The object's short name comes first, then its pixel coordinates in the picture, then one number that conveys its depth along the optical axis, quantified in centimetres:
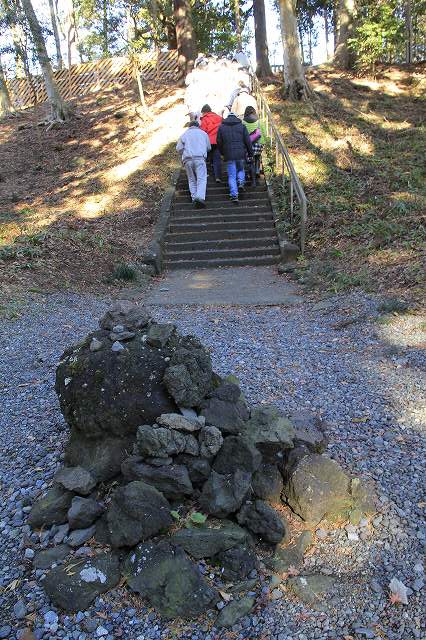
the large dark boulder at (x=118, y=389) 286
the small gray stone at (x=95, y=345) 307
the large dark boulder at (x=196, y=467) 268
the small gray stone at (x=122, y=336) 311
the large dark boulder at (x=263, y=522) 254
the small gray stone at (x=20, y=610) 221
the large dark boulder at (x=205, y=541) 244
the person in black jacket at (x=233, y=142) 1028
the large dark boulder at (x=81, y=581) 224
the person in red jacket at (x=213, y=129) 1136
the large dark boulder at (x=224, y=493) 256
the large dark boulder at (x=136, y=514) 244
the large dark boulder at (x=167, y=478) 260
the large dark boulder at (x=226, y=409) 286
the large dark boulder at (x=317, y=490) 273
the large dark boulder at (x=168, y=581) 224
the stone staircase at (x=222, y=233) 966
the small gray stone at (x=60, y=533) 257
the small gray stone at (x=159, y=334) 308
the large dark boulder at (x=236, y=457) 270
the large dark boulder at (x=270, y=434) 287
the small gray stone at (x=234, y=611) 220
